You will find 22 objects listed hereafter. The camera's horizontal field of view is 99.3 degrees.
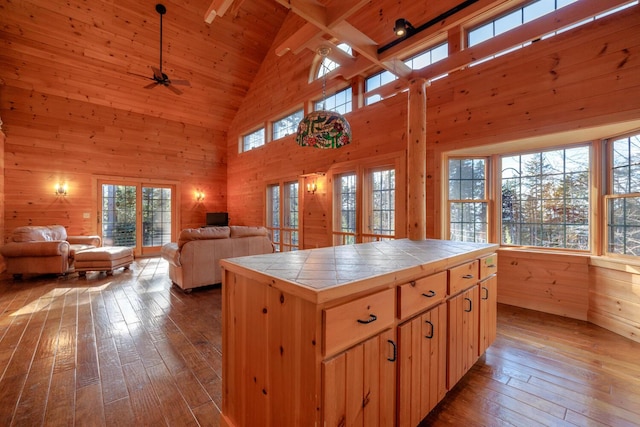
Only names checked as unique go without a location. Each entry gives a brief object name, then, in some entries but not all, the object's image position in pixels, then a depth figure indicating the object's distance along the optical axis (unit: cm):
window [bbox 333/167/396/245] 433
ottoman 475
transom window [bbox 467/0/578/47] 294
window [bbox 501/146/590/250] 308
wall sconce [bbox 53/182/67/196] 627
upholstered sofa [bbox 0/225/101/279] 446
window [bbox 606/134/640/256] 265
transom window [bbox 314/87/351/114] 505
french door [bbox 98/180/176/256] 697
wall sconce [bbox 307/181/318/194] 544
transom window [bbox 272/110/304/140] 612
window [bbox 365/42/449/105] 380
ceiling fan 466
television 791
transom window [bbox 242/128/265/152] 730
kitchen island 97
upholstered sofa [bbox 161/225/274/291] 385
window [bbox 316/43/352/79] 518
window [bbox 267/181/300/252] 614
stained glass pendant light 220
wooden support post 271
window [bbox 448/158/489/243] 368
